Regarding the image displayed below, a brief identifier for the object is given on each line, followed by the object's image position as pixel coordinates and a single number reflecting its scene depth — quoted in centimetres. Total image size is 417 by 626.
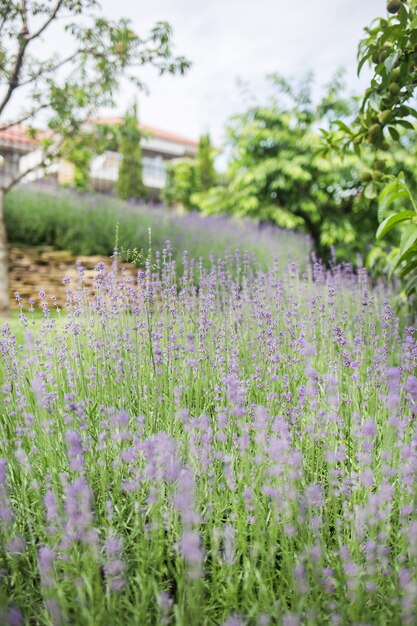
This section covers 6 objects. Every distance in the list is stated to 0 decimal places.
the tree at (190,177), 2014
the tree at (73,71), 533
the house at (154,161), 2473
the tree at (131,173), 1859
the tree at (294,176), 1063
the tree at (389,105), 239
